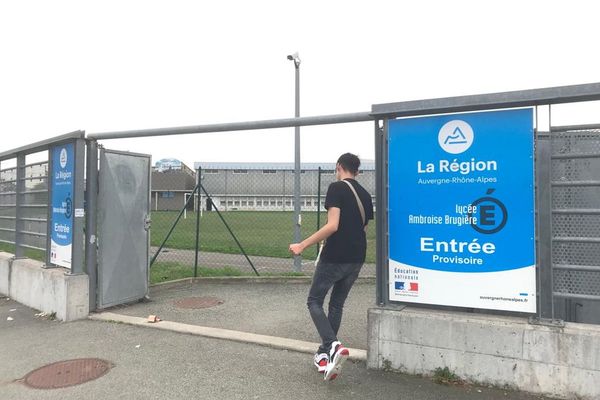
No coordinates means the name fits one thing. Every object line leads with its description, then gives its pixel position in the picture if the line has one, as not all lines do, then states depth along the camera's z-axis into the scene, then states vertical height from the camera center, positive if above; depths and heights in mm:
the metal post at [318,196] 10523 +330
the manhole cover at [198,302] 7094 -1418
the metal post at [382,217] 4348 -60
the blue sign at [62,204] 6578 +104
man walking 4082 -356
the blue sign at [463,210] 3799 +3
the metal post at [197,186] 9484 +506
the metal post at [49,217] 7070 -90
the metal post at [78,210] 6418 +7
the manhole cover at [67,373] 4195 -1525
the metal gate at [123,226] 6645 -229
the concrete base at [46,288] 6266 -1127
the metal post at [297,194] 10281 +358
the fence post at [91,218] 6527 -98
